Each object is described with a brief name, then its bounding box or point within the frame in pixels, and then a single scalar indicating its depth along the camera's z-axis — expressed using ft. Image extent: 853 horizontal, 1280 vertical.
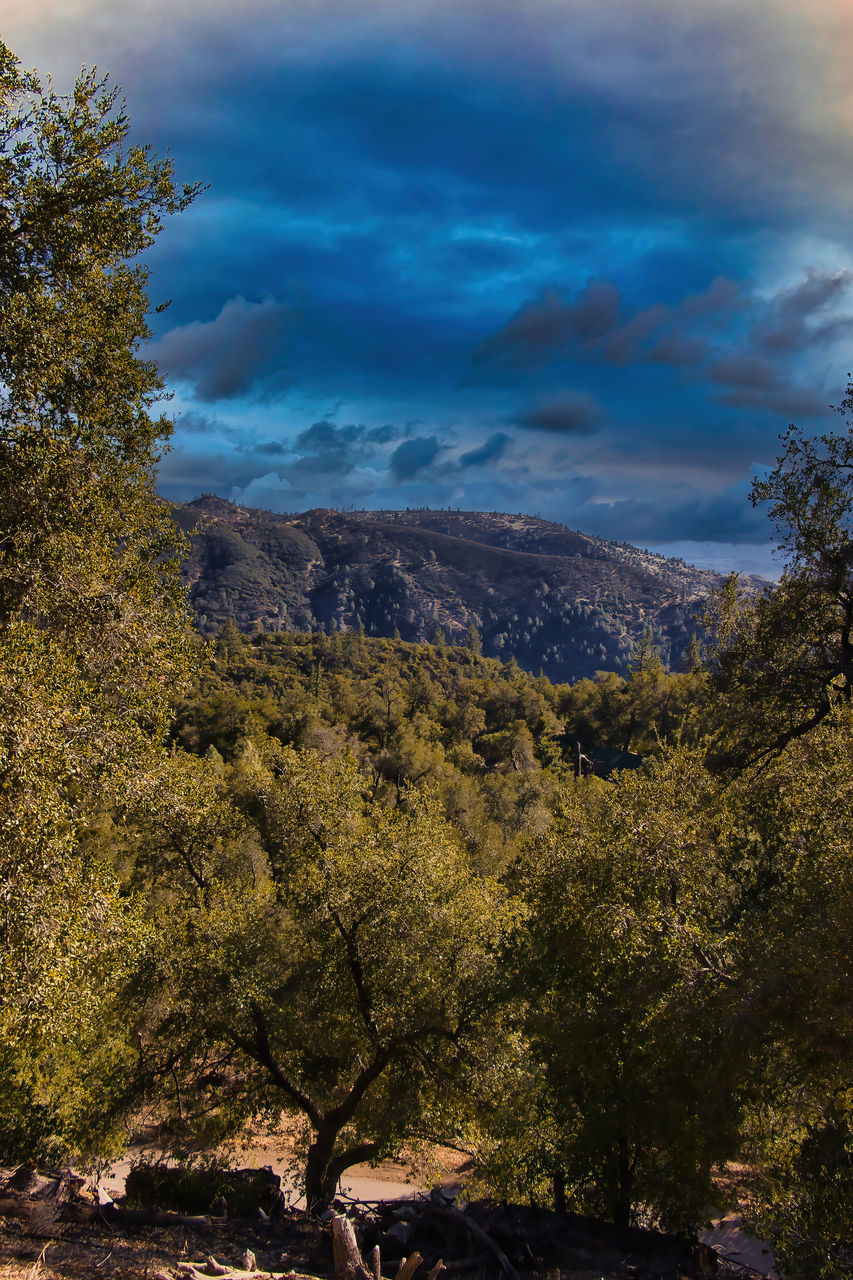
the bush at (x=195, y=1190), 51.49
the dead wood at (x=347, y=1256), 31.53
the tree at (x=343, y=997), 52.39
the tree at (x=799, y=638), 54.24
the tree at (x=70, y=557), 31.32
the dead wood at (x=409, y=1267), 30.76
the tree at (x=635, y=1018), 37.96
